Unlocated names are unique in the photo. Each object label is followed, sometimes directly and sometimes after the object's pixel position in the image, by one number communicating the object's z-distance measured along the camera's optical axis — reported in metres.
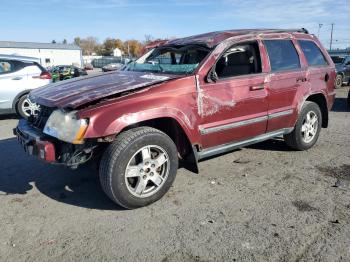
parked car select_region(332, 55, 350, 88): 17.08
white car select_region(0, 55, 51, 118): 8.97
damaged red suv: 3.57
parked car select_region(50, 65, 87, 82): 24.68
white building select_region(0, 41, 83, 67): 64.56
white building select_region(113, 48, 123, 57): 83.69
